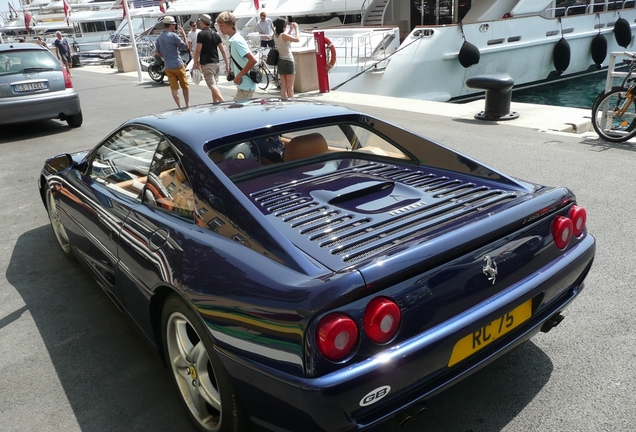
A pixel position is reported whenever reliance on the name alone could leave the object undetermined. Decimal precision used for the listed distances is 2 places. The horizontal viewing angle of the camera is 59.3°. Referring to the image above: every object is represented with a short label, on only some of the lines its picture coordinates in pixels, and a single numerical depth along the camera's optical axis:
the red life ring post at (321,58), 13.52
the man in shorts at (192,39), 18.18
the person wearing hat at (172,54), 10.62
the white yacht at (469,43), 16.08
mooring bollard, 9.16
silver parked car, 10.26
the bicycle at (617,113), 7.10
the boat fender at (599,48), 20.91
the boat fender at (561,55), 19.52
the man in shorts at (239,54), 8.64
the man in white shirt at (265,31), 18.27
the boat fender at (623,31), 21.33
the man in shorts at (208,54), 10.27
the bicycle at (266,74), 15.01
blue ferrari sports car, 1.97
